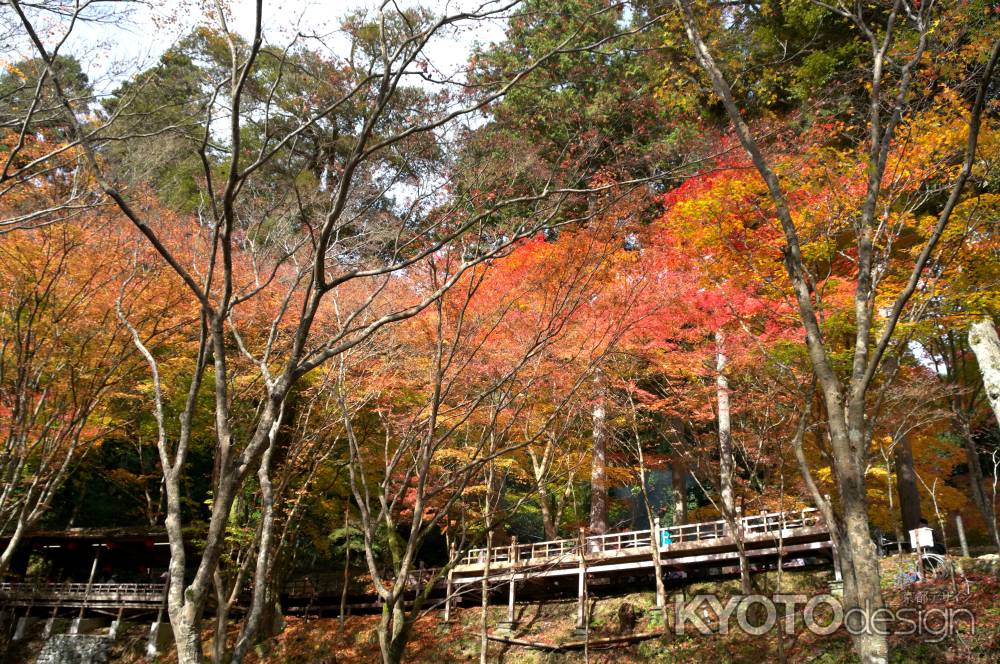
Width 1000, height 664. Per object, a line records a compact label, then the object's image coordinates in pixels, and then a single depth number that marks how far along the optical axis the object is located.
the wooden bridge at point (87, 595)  17.02
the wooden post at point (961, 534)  11.65
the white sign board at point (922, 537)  10.75
